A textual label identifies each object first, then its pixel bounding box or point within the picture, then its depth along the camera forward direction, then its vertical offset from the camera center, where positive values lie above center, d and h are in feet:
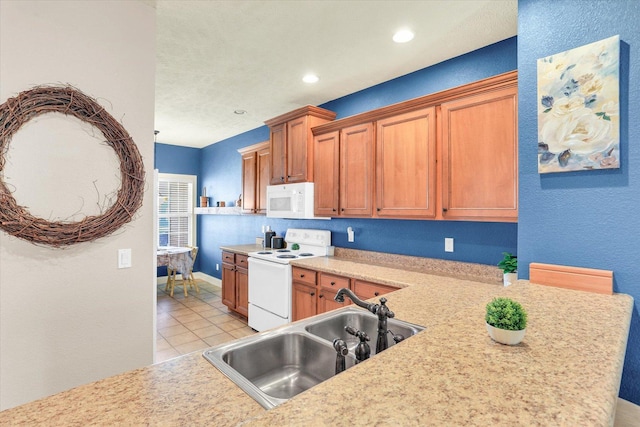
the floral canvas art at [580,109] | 5.00 +1.77
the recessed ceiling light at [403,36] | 7.88 +4.51
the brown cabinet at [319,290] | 8.90 -2.25
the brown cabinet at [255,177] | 15.23 +1.89
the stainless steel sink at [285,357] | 3.98 -1.84
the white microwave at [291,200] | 11.94 +0.58
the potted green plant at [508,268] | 7.16 -1.19
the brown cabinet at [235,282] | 13.83 -3.01
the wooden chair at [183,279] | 17.88 -3.63
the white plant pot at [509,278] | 7.11 -1.38
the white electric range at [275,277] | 11.24 -2.24
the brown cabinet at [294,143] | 12.00 +2.85
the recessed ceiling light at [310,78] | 10.55 +4.57
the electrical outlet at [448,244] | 9.32 -0.82
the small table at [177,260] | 17.04 -2.40
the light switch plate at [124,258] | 6.86 -0.92
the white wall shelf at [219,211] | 17.98 +0.28
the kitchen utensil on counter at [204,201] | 21.15 +0.94
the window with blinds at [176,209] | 20.92 +0.38
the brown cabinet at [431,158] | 7.28 +1.59
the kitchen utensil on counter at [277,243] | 14.85 -1.27
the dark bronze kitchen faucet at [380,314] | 4.10 -1.26
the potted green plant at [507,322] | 3.05 -1.02
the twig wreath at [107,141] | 5.58 +0.96
